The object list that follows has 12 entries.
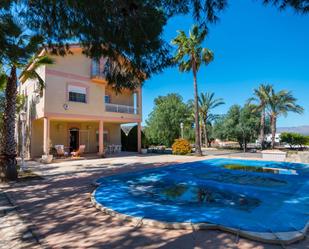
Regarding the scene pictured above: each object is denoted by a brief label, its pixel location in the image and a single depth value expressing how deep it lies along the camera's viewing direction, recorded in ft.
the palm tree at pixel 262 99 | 118.83
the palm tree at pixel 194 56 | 77.29
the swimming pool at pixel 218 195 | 19.47
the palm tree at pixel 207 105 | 134.62
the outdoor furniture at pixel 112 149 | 84.43
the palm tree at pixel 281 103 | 118.93
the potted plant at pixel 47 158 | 58.39
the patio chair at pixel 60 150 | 65.40
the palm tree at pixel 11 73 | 20.80
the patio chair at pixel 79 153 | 66.95
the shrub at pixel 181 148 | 81.00
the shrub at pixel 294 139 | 121.70
